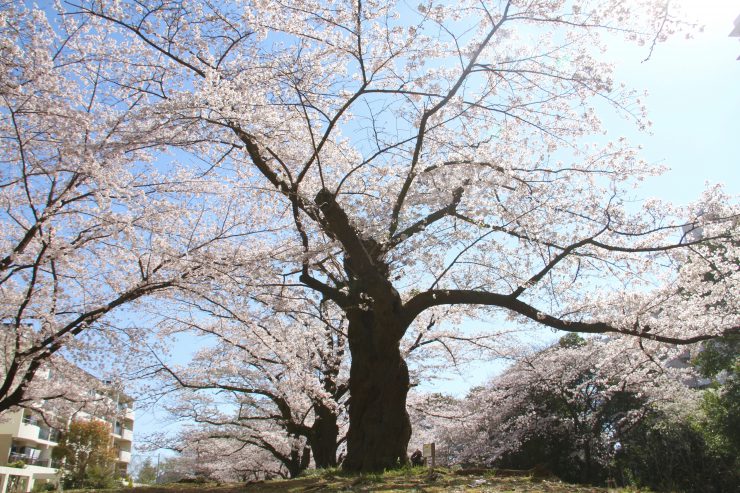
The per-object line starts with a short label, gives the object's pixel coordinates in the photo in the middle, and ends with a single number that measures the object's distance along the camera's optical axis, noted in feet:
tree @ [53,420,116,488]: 90.40
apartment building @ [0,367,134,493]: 77.20
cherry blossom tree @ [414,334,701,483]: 49.47
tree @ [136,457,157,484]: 170.40
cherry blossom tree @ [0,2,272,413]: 19.72
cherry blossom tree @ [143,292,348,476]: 36.14
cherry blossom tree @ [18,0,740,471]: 19.79
